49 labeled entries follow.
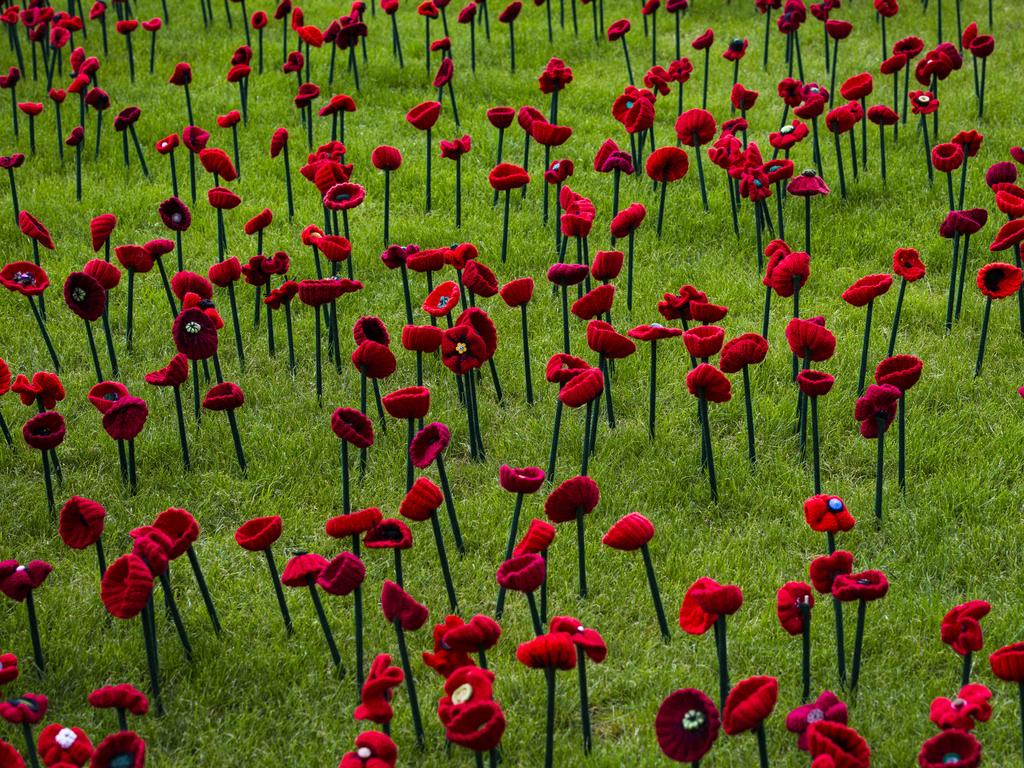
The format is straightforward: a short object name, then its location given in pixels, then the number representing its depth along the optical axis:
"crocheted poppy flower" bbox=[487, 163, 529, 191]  5.14
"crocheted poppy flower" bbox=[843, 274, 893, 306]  4.20
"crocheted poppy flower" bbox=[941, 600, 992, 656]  2.87
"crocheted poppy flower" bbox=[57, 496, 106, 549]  3.29
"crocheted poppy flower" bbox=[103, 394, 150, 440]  3.79
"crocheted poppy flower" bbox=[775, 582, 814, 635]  3.08
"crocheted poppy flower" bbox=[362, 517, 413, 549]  3.15
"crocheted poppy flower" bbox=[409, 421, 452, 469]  3.48
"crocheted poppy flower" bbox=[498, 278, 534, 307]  4.32
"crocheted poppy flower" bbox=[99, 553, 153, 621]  2.96
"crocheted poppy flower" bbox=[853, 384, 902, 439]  3.65
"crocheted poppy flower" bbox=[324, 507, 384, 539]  3.20
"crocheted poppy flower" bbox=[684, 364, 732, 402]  3.78
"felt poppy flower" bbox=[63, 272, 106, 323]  4.21
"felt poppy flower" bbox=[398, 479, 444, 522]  3.28
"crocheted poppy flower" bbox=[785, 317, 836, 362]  3.89
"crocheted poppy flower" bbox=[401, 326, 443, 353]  4.05
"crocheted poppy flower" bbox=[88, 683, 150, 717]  2.74
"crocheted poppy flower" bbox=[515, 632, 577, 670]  2.71
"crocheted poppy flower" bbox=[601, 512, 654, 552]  3.19
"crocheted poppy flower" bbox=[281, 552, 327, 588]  3.12
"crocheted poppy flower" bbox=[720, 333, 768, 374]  3.84
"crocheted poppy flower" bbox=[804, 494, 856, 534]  3.28
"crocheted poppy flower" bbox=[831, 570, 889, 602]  2.89
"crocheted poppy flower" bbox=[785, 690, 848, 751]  2.62
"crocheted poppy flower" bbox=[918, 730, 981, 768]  2.44
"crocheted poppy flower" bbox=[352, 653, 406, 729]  2.67
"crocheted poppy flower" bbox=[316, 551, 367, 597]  3.03
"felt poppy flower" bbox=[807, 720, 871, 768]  2.41
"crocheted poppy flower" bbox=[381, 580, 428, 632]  2.85
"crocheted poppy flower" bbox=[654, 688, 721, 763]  2.52
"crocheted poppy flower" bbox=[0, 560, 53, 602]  3.12
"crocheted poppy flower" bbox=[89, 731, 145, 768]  2.53
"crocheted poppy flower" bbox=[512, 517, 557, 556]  3.14
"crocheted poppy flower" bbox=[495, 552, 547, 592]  2.90
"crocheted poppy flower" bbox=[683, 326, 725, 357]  3.88
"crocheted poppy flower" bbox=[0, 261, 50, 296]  4.48
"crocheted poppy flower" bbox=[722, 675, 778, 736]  2.52
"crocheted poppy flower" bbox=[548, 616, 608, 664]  2.78
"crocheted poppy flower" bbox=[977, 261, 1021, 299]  4.36
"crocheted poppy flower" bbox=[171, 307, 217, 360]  4.15
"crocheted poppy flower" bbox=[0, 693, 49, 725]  2.72
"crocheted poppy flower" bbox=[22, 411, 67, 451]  3.66
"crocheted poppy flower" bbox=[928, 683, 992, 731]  2.57
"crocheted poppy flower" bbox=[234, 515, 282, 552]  3.22
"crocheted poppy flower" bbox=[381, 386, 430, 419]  3.59
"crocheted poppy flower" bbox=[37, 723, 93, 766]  2.61
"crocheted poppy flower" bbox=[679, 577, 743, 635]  2.84
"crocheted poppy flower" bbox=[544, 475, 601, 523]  3.28
